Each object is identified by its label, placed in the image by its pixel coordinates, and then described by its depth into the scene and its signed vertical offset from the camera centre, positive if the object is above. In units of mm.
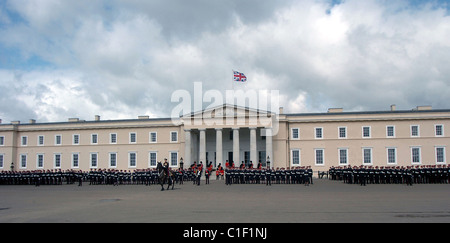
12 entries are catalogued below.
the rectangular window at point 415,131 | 47562 +2488
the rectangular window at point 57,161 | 54406 -1457
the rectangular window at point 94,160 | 53375 -1297
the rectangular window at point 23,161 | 55562 -1478
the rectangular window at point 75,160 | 53875 -1304
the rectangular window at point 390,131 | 47991 +2515
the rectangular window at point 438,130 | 47184 +2590
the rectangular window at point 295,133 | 49778 +2363
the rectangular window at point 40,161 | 54938 -1464
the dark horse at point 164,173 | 25356 -1537
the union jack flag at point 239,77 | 44000 +8848
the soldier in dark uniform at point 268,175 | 30830 -2025
